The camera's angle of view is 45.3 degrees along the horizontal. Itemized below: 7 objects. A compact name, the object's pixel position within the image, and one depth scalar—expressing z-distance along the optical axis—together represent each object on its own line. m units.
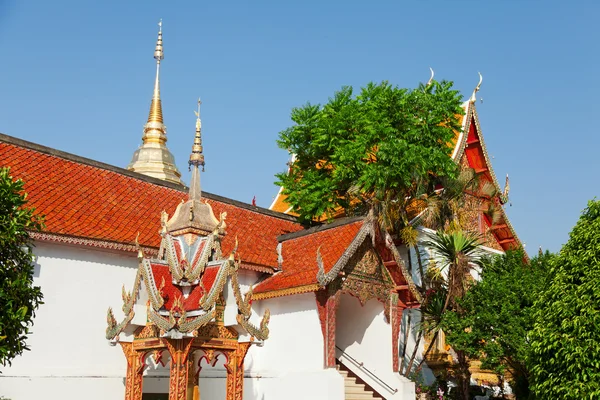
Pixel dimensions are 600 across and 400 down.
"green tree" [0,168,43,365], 8.93
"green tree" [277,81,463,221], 18.11
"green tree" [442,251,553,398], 16.20
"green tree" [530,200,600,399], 11.45
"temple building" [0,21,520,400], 11.36
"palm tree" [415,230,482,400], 17.55
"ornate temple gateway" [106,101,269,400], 10.76
